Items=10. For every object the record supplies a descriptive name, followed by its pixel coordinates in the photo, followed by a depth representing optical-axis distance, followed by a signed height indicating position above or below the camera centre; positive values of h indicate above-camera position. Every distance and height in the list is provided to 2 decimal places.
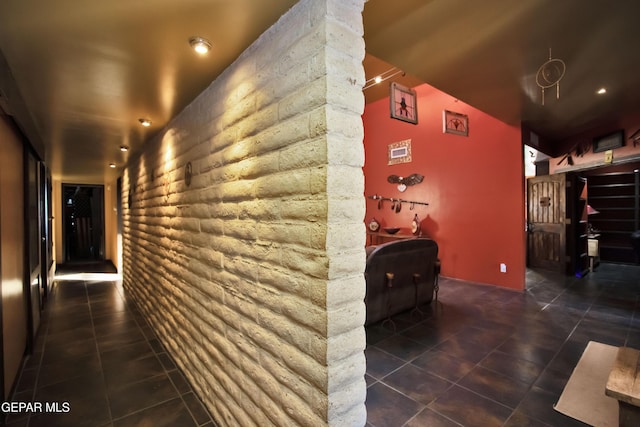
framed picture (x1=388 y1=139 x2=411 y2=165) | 5.75 +1.20
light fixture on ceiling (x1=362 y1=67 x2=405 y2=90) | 4.84 +2.38
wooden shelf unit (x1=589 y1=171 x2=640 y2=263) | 6.10 -0.09
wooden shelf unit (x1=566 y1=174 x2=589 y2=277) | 5.21 -0.37
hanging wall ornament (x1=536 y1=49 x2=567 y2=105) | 2.46 +1.24
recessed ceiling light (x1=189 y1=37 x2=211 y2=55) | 1.39 +0.83
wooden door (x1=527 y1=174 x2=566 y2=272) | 5.27 -0.26
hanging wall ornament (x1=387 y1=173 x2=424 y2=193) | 5.56 +0.60
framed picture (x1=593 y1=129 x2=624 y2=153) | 4.63 +1.10
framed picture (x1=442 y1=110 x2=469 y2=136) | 3.52 +1.09
